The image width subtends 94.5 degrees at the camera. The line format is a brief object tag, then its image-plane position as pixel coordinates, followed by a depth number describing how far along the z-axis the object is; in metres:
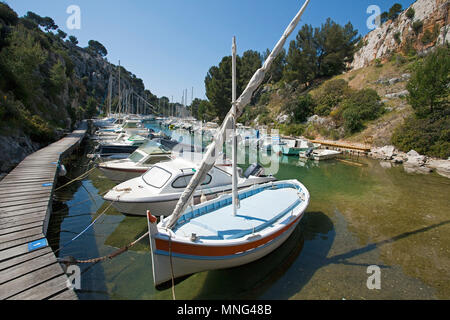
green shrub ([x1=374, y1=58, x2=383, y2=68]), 42.62
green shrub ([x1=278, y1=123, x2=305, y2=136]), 37.84
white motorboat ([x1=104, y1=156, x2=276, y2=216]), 7.58
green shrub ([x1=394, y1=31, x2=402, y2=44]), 56.46
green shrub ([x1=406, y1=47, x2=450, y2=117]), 21.92
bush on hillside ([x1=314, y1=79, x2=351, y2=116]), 38.00
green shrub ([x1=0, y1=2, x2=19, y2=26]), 30.06
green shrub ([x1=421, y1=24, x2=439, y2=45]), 45.16
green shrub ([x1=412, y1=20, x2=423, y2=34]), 50.16
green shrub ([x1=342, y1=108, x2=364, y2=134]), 30.61
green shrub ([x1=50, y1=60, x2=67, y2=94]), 28.97
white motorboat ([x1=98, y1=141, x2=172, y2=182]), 11.38
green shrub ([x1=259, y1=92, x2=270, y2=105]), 59.88
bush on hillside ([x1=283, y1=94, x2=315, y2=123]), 40.19
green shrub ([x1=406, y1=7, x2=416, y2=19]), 54.65
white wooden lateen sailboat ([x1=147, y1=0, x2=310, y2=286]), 4.46
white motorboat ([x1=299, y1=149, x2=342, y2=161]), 23.28
